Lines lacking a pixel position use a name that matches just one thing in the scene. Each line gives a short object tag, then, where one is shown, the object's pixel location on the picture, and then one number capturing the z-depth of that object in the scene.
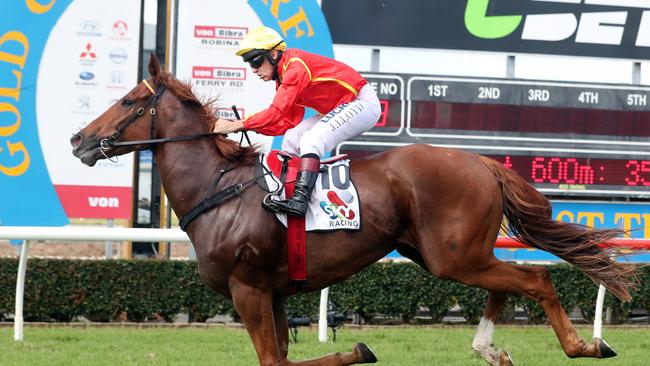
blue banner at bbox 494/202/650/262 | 18.66
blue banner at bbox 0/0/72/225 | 17.97
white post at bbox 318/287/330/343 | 13.20
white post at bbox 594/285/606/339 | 13.37
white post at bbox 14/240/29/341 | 12.75
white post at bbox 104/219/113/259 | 18.08
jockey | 8.68
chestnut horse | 8.70
